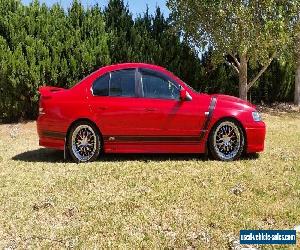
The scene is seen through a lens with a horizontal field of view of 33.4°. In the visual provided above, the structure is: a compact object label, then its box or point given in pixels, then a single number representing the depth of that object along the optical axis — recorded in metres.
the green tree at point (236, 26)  16.35
